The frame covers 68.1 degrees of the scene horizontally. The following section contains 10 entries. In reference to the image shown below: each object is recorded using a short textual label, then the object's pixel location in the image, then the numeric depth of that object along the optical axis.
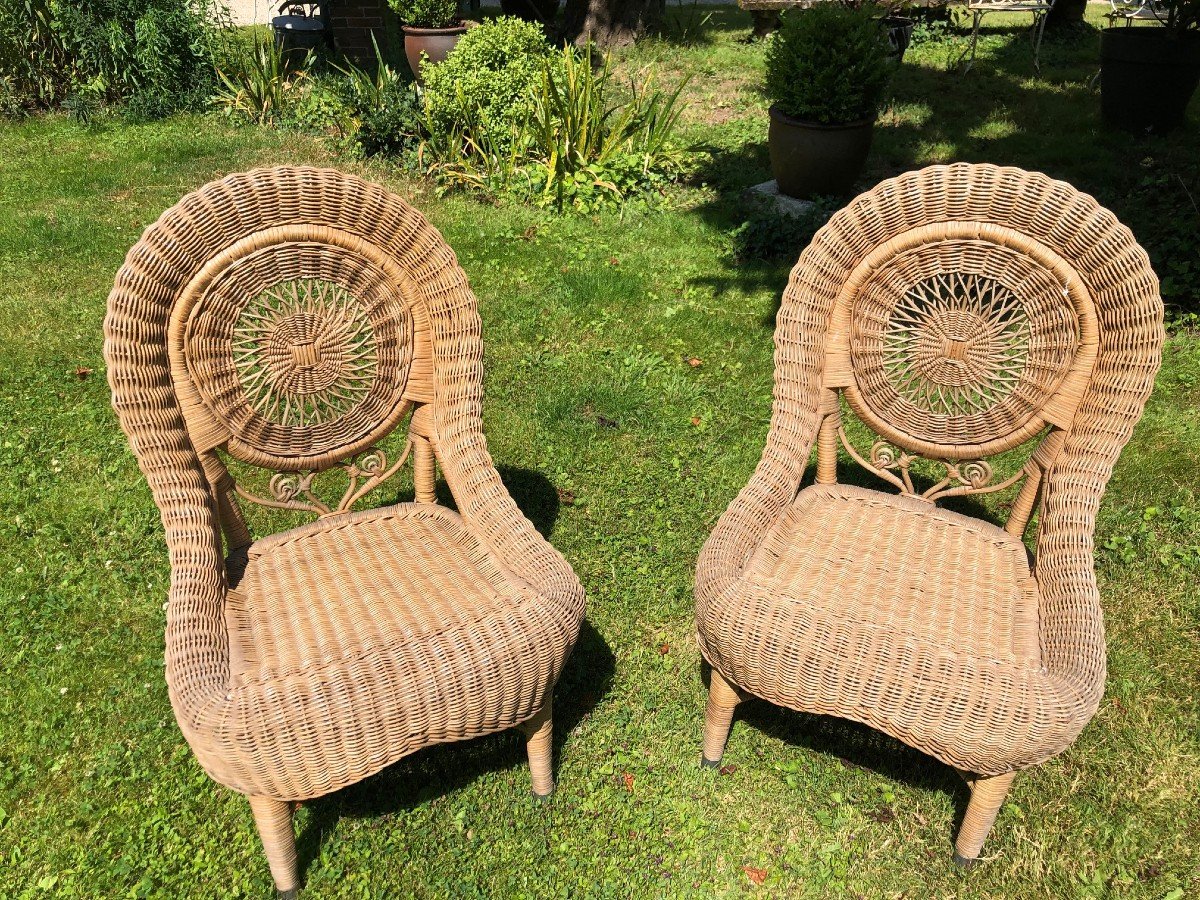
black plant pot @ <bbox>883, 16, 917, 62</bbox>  10.02
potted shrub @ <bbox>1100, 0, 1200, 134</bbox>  7.24
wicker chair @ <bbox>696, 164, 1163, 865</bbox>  2.30
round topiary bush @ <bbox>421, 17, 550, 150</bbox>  6.86
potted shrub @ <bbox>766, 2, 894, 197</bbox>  5.97
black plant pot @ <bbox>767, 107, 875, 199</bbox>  6.17
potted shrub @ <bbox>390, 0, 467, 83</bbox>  8.61
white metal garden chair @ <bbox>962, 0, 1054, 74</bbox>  9.43
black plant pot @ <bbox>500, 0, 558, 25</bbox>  12.94
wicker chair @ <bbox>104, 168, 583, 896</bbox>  2.19
